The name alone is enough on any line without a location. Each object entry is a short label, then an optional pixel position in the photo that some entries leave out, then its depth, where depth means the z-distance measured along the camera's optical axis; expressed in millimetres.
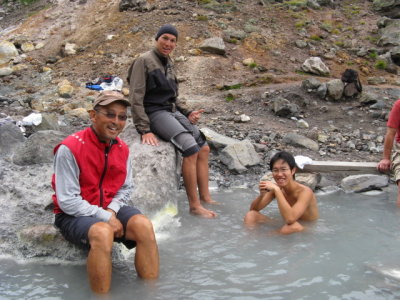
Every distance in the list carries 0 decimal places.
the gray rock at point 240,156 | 7457
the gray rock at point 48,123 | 8074
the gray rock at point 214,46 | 14844
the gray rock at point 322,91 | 11727
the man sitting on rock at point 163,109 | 5441
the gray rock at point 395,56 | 16312
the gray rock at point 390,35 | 17391
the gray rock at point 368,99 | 11352
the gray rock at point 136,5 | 17450
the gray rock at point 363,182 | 6766
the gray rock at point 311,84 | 11977
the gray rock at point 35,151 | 6184
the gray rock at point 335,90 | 11664
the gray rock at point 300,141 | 8504
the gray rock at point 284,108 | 10672
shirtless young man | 5023
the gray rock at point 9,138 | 6818
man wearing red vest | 3482
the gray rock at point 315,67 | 14414
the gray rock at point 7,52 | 16234
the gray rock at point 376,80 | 13883
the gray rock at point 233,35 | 15964
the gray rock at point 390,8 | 20875
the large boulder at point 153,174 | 5285
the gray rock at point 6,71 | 15039
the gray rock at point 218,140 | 7902
